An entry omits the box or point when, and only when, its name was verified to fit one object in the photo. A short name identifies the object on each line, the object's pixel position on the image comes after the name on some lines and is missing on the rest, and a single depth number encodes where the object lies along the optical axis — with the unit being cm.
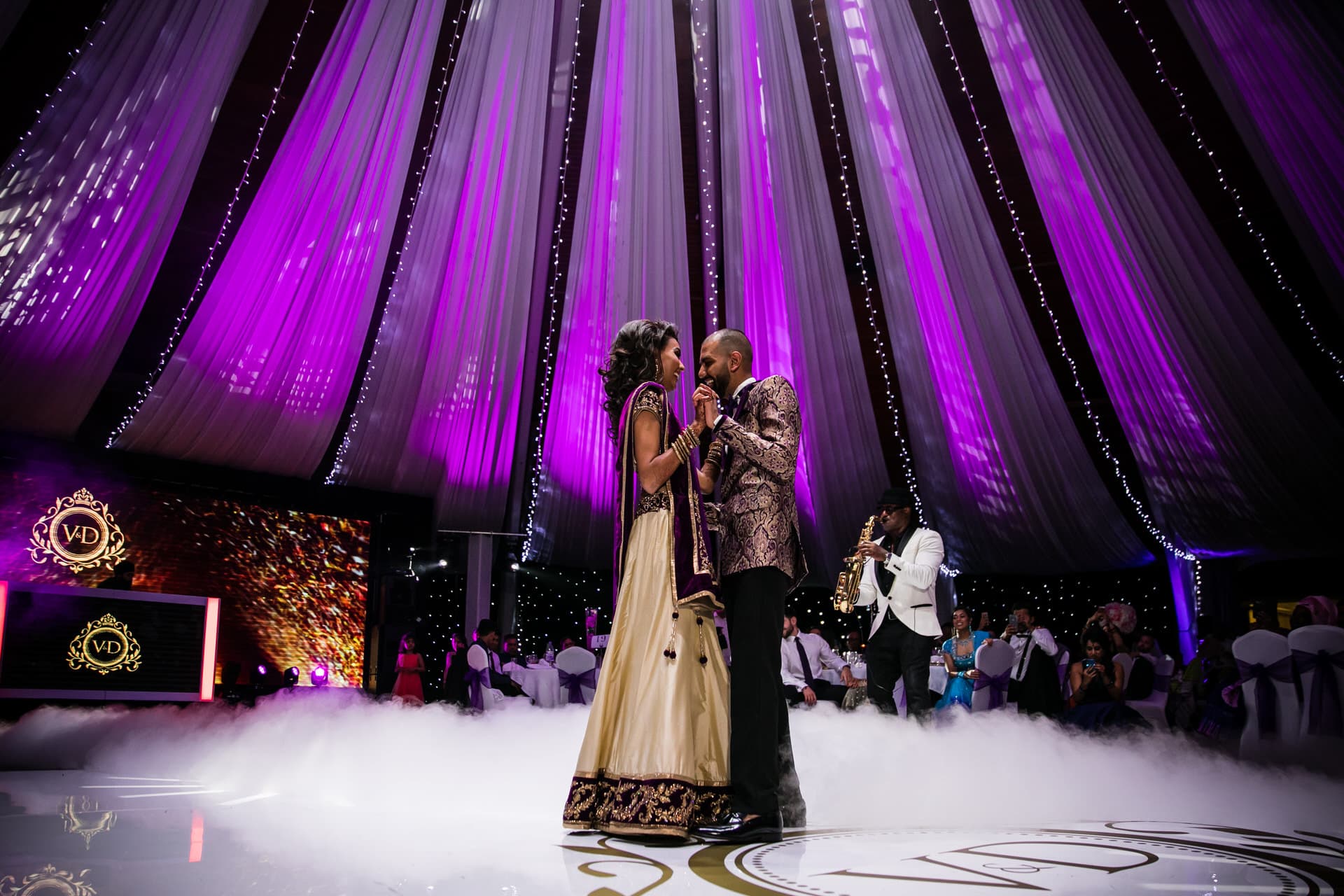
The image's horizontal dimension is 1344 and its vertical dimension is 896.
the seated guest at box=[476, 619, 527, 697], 759
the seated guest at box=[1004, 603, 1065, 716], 519
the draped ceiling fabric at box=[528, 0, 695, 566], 503
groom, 206
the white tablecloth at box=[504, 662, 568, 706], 761
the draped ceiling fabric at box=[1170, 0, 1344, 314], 379
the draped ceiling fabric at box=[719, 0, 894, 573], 512
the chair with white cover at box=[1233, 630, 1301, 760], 411
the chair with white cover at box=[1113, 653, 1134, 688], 555
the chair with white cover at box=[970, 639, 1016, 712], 569
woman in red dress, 882
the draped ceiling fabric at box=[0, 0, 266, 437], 433
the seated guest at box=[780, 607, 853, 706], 612
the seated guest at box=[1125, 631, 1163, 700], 616
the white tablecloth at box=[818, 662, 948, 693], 610
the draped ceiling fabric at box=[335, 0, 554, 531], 509
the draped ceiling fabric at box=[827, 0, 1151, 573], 518
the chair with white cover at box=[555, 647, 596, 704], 740
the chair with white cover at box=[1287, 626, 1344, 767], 389
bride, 203
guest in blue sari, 580
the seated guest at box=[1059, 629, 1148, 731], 456
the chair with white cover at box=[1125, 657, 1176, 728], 593
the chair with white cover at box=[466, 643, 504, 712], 716
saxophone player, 396
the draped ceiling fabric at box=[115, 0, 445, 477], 485
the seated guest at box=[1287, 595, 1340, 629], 530
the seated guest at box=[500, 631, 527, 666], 928
